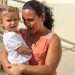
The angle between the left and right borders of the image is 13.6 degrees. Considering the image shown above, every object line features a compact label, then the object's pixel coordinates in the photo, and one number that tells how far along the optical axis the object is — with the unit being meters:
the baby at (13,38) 2.33
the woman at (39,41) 2.09
